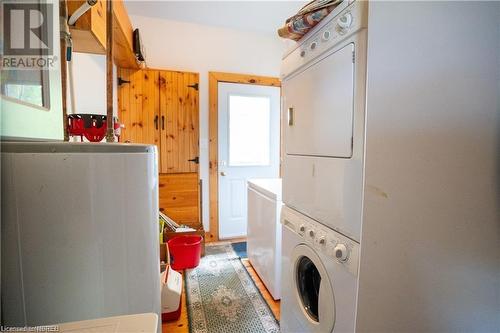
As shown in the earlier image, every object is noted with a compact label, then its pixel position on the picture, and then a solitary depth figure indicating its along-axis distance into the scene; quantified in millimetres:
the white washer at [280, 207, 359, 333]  923
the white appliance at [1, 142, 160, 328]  625
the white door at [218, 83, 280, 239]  3137
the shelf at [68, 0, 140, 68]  1242
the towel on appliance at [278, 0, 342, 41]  994
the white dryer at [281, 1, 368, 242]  864
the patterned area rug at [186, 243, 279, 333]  1652
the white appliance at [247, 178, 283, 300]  1783
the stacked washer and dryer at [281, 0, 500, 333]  841
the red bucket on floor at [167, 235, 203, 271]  2268
